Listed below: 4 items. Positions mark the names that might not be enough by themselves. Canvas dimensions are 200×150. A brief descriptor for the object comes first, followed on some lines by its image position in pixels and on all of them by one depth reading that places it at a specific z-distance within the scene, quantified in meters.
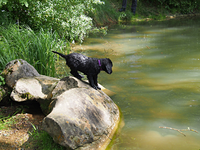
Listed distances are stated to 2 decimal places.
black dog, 3.76
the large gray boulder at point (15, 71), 3.94
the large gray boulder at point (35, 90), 3.60
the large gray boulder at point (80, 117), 2.71
